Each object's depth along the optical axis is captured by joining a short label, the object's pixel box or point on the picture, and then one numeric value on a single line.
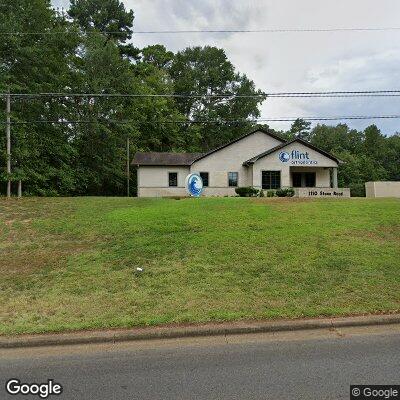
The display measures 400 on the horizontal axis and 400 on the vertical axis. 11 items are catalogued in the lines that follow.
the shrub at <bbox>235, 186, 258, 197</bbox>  29.65
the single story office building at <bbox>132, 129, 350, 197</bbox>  33.47
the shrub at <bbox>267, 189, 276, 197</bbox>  28.90
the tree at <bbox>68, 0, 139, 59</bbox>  46.31
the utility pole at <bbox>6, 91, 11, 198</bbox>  26.54
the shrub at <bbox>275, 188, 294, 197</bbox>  28.55
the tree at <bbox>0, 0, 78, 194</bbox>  27.64
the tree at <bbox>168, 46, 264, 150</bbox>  60.84
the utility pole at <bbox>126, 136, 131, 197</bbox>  41.83
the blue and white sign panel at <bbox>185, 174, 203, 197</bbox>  30.95
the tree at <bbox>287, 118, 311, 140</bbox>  80.21
